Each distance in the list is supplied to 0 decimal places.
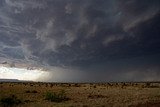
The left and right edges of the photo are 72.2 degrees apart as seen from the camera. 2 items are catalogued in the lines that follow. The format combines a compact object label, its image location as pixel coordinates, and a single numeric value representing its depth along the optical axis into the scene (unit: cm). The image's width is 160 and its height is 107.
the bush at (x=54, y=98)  1720
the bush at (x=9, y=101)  1509
